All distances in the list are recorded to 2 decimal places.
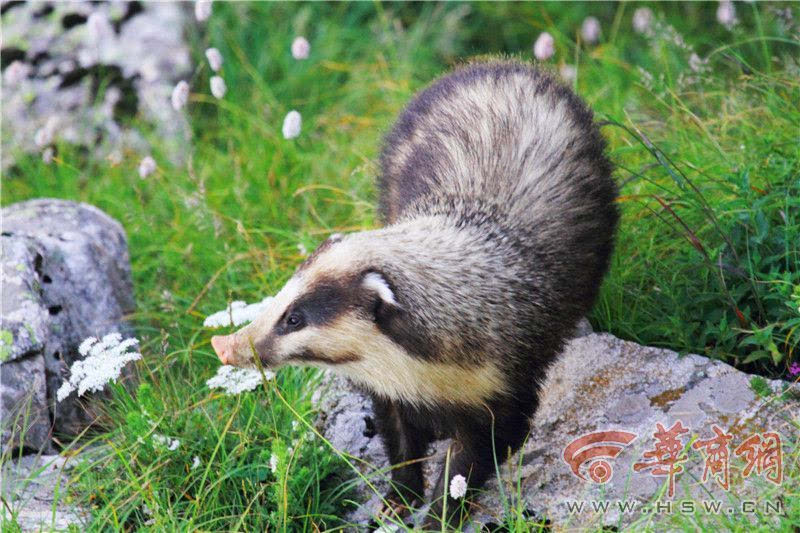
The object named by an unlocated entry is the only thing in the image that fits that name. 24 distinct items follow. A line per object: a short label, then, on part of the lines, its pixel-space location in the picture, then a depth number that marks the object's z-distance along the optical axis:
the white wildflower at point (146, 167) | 11.93
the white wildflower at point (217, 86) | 11.30
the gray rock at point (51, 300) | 9.57
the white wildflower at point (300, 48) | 12.43
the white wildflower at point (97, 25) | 12.82
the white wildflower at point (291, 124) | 10.99
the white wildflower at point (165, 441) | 8.20
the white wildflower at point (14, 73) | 13.71
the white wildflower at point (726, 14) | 12.49
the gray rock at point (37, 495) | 7.99
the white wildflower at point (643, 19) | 14.84
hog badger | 7.80
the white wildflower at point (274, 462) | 7.52
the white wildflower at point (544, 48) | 11.34
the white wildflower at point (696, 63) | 11.55
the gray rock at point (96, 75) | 14.97
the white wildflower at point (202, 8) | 11.17
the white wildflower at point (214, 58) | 11.27
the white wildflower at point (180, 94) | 11.29
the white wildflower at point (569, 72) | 14.32
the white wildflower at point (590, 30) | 15.52
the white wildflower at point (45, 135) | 12.48
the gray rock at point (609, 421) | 8.02
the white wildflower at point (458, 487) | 7.43
